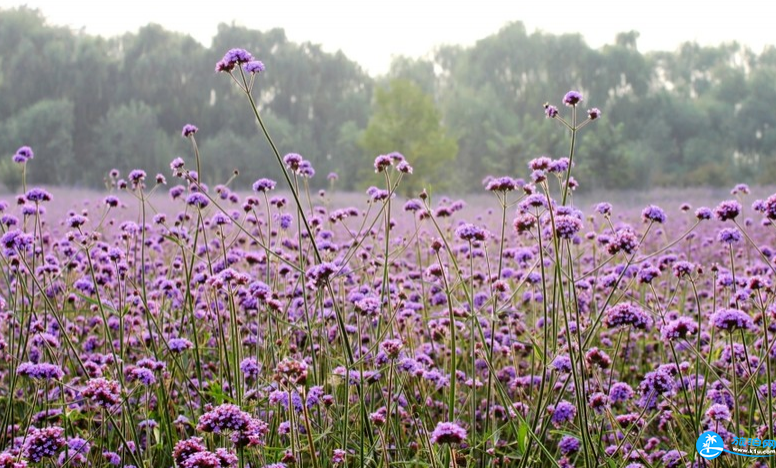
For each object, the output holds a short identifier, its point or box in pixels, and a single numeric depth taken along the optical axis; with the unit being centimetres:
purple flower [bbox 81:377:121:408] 187
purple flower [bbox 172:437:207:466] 167
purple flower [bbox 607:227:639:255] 217
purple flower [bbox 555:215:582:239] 215
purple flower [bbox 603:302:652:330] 207
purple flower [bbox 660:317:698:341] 196
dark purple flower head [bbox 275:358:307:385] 170
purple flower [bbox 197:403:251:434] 165
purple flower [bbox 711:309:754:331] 196
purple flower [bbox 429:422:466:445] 166
